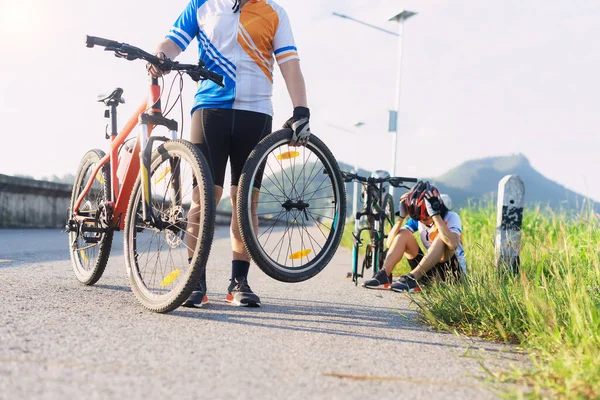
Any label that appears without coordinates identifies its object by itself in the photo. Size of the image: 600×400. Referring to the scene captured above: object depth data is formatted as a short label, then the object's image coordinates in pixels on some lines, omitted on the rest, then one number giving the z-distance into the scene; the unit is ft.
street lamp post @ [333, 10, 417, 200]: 50.54
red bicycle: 10.43
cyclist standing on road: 12.44
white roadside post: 15.31
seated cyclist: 16.38
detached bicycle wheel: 11.18
